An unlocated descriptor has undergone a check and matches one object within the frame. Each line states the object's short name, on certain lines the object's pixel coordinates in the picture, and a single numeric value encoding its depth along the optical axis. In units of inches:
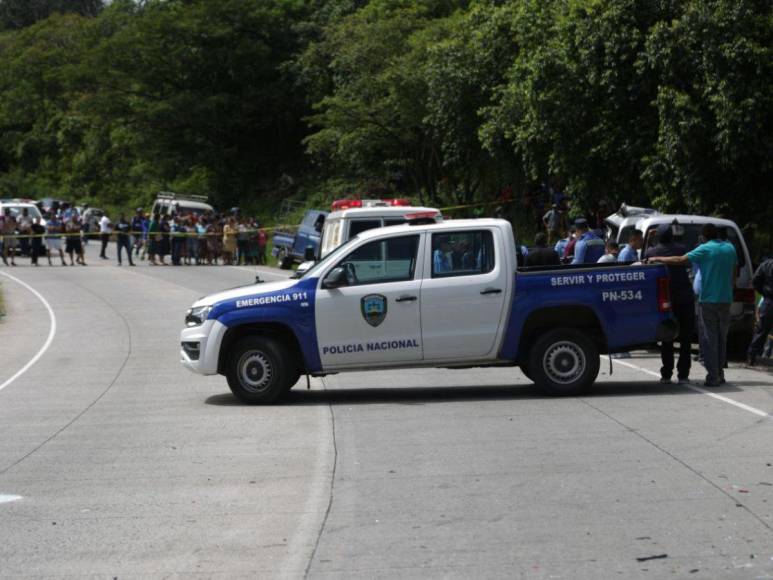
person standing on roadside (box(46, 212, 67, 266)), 1647.4
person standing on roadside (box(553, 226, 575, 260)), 824.3
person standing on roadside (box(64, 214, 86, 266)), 1627.7
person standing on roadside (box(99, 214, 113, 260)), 1722.4
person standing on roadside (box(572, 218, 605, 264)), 737.6
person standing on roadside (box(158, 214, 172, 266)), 1657.2
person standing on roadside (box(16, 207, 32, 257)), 1728.6
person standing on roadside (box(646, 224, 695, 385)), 576.7
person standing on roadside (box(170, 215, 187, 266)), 1659.7
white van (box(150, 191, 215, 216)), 1871.3
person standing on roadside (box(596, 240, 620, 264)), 688.4
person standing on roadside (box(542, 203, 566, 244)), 1306.6
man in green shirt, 556.1
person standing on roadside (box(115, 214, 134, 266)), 1621.6
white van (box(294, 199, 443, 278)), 859.3
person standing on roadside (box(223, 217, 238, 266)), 1657.2
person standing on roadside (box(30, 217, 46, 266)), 1663.4
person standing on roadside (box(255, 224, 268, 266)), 1690.5
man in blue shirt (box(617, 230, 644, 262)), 658.8
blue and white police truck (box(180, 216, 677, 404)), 531.8
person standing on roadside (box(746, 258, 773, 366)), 642.2
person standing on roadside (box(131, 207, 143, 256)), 1731.1
